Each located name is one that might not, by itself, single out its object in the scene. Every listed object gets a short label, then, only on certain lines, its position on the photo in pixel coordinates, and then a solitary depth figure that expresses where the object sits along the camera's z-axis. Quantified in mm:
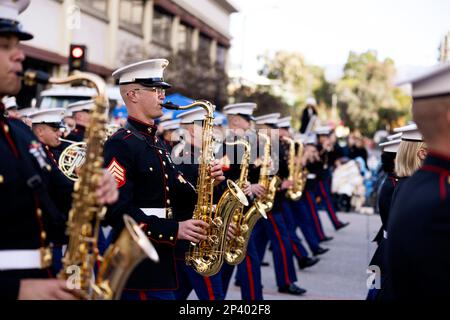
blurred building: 20531
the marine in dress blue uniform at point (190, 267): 5684
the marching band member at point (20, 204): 2782
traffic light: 12336
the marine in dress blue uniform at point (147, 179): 4199
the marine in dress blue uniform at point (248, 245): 7125
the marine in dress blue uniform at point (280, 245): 8766
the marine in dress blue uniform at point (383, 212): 5090
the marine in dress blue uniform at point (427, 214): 2525
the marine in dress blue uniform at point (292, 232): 10312
